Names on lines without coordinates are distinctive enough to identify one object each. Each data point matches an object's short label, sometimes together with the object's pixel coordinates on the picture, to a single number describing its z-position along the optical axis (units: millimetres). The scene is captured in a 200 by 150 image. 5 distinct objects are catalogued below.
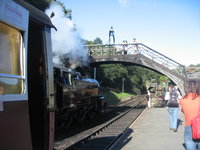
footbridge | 23512
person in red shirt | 4812
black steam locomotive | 11828
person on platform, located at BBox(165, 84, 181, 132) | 10600
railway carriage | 3738
